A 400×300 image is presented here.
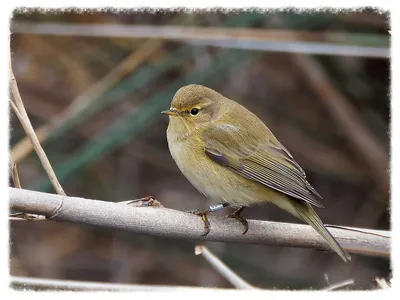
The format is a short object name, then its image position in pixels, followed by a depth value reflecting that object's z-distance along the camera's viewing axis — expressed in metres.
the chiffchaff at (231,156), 5.80
